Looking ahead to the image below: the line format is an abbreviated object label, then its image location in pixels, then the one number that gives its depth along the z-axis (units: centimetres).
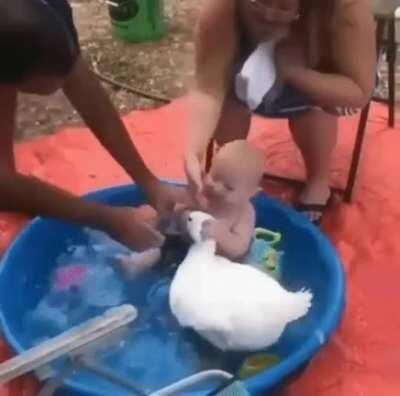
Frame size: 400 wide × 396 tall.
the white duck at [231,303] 140
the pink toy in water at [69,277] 166
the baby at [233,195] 149
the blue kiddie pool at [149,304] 139
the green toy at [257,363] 142
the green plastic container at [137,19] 265
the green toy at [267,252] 163
